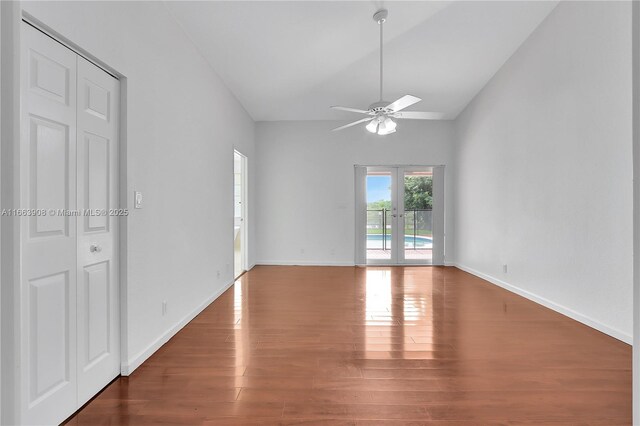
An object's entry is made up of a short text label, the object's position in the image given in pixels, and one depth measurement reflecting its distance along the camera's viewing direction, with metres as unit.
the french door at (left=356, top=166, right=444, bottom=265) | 6.54
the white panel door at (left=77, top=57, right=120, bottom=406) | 1.83
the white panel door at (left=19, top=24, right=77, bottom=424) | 1.47
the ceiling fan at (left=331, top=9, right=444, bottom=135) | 3.23
